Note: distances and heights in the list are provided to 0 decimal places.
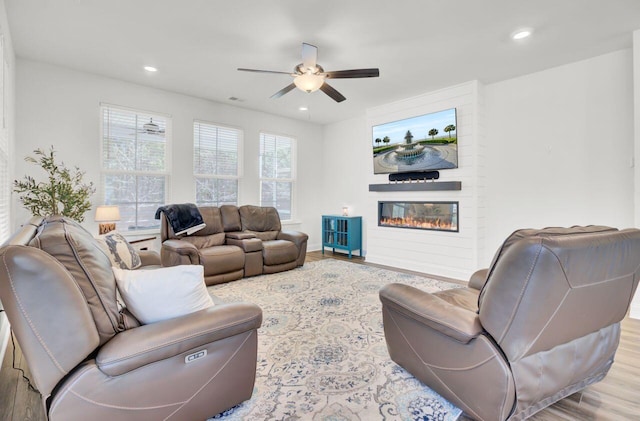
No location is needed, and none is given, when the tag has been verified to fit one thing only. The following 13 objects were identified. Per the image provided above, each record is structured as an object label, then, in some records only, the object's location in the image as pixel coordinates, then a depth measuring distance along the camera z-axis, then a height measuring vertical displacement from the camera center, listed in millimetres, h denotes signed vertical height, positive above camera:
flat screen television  4520 +1110
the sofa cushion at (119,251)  2213 -308
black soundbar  4727 +597
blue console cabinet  5855 -406
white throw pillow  1372 -371
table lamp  3760 -66
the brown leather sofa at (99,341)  1061 -530
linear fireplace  4633 -47
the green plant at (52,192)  3293 +216
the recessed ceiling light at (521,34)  2947 +1778
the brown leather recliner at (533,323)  1267 -527
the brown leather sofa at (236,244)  3918 -476
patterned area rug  1649 -1062
